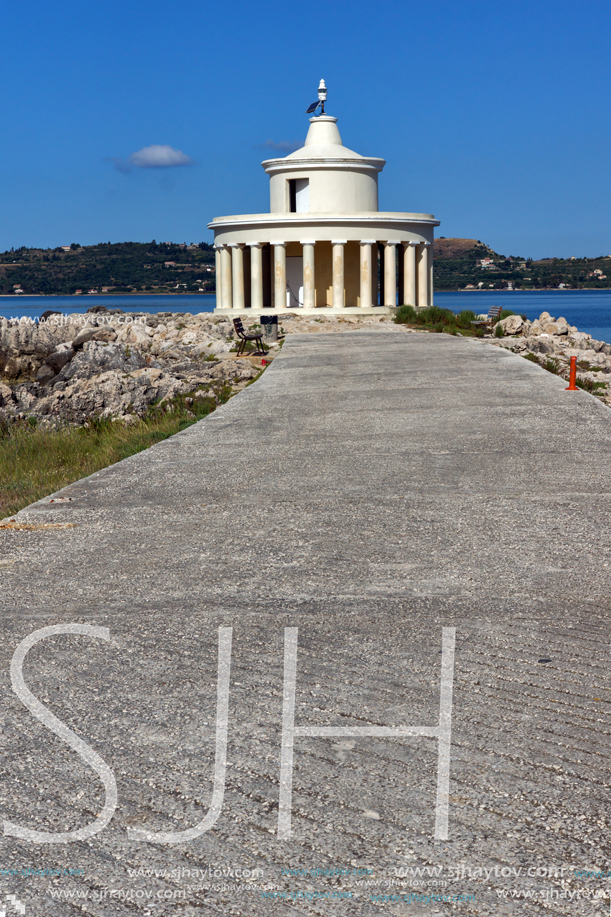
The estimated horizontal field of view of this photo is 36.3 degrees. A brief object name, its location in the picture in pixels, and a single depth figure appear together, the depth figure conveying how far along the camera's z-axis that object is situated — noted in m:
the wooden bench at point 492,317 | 28.77
